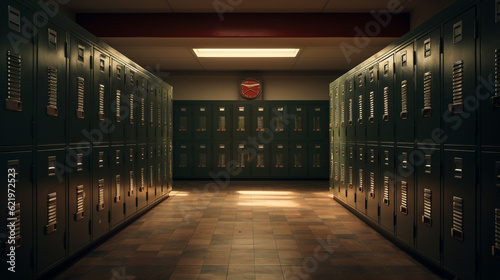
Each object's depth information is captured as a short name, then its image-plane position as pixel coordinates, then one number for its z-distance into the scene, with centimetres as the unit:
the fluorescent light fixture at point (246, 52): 653
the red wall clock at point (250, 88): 817
